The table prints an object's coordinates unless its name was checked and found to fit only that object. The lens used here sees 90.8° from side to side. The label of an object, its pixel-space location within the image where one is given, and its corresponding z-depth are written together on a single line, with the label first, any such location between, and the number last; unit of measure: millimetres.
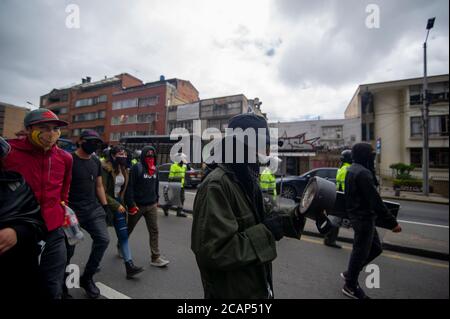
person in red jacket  1847
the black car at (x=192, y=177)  12367
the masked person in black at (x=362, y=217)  2607
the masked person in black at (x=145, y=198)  3248
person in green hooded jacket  1161
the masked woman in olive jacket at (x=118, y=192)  2982
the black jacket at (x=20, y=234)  1353
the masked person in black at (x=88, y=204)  2580
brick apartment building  31062
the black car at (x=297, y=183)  9594
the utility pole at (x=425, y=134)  12866
